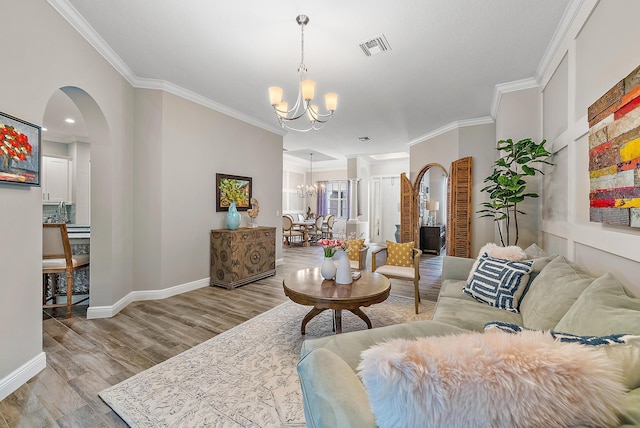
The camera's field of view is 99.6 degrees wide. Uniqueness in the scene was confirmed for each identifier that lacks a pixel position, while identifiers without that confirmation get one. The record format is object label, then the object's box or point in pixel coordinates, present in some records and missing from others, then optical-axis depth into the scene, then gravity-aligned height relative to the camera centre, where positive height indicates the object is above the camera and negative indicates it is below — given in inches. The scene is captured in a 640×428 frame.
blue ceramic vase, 165.6 -3.9
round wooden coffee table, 84.4 -26.5
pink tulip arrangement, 99.2 -12.1
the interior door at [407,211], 240.2 +1.5
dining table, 329.7 -23.3
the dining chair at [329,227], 358.6 -19.8
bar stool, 113.0 -18.5
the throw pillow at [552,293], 57.7 -18.5
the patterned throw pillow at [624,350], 27.6 -15.2
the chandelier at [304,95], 93.0 +42.5
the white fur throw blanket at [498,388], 21.6 -14.3
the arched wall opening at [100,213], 117.3 -0.9
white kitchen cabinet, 217.3 +25.4
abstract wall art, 54.2 +13.3
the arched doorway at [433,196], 316.2 +20.6
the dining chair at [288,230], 320.8 -22.6
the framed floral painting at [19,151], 68.6 +16.1
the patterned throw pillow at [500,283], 79.1 -21.3
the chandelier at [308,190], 380.8 +32.4
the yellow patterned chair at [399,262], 126.7 -25.2
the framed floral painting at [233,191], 168.1 +13.3
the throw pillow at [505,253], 89.2 -13.6
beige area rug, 62.0 -46.7
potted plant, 109.4 +17.3
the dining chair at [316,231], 349.6 -25.3
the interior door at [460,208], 181.6 +3.3
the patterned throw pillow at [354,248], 150.2 -20.0
